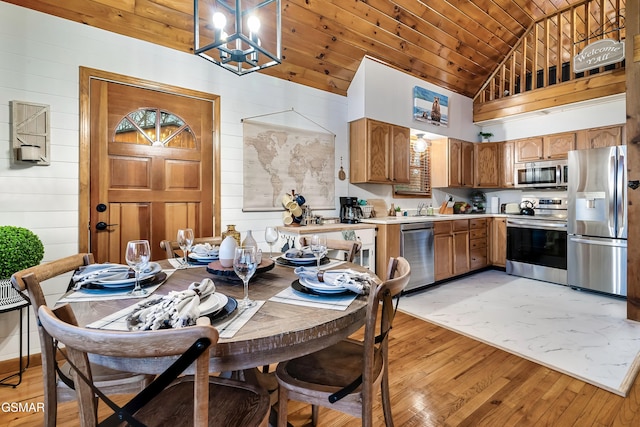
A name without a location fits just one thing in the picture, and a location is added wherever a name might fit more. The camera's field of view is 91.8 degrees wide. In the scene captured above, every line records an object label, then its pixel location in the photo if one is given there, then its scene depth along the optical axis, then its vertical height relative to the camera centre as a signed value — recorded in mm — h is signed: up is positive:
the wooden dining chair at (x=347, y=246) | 2055 -223
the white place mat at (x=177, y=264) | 1775 -291
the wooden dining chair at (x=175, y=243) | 2154 -217
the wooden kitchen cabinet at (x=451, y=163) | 5195 +867
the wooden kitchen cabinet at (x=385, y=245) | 3764 -386
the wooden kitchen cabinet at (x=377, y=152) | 4059 +836
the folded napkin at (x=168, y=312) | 866 -291
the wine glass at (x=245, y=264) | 1147 -189
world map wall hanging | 3416 +584
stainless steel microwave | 4676 +610
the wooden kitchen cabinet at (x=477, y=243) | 4844 -481
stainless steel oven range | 4324 -415
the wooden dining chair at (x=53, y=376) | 1036 -636
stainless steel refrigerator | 3664 -94
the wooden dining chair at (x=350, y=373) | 1141 -675
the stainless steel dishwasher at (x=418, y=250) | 3912 -477
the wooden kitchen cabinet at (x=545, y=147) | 4672 +1044
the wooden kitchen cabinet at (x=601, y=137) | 4262 +1070
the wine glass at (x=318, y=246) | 1614 -170
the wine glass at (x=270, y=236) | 1984 -142
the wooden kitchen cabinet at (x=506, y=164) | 5293 +847
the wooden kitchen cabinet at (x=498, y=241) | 5027 -467
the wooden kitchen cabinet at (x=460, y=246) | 4551 -496
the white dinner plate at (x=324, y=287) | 1245 -299
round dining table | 866 -359
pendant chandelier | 1604 +980
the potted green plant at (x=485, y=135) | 5641 +1427
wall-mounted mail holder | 2195 +598
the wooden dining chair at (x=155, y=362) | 692 -365
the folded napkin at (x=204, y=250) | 1921 -229
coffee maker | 3972 +35
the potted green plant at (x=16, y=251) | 1892 -226
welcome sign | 3967 +2090
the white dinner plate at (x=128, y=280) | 1314 -287
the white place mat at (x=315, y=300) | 1166 -340
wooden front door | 2596 +438
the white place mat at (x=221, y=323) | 921 -339
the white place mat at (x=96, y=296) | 1212 -329
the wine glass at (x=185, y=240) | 1830 -153
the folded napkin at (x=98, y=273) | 1355 -277
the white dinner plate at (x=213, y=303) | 1008 -311
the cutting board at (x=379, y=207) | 4480 +95
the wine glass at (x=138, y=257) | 1282 -181
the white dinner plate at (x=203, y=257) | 1840 -259
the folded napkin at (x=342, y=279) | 1267 -284
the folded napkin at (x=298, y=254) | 1910 -252
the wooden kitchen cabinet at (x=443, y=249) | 4250 -504
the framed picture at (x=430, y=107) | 4668 +1674
